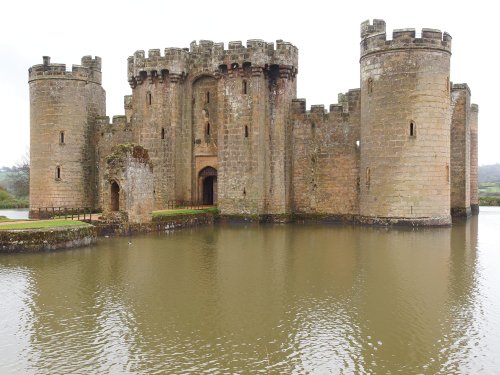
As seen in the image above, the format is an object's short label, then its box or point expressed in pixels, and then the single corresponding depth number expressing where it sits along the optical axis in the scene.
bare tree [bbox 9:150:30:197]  50.56
